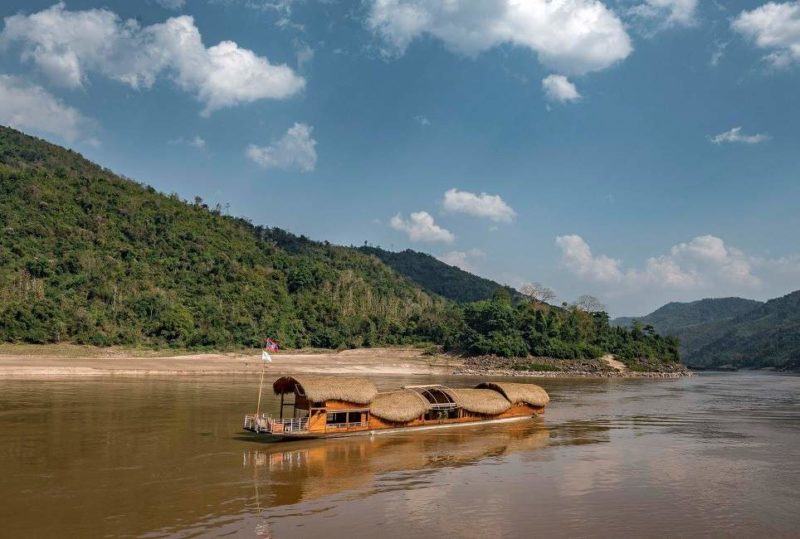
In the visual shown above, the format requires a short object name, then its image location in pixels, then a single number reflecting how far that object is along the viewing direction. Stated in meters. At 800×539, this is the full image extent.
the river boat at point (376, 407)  28.08
